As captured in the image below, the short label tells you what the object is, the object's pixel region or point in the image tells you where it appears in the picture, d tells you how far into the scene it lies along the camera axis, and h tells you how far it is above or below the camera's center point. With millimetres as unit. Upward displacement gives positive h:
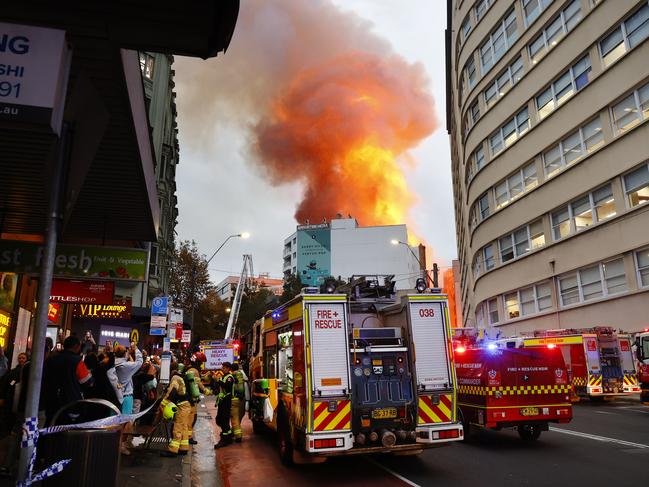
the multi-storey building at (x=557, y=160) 21812 +10708
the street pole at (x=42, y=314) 4184 +531
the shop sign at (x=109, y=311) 14594 +1916
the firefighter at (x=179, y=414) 9216 -718
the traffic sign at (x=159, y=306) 15586 +2106
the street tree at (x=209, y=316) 48062 +5850
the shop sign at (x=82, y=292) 10430 +1740
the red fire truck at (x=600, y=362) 18797 +137
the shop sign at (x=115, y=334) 21992 +1937
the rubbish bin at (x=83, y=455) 4727 -719
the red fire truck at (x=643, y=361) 14992 +126
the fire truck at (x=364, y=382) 7672 -168
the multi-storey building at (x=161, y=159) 26669 +13339
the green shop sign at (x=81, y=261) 8000 +1911
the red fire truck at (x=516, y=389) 10125 -417
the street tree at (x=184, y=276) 40244 +7882
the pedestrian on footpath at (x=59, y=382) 6098 -47
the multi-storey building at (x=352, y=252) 91125 +22001
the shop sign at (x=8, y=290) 11445 +2057
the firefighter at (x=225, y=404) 11195 -647
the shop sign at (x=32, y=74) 3682 +2236
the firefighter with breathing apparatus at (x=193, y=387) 9719 -225
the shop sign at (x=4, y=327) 11508 +1203
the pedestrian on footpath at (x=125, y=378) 9070 -27
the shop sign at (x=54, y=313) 14250 +1862
